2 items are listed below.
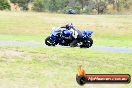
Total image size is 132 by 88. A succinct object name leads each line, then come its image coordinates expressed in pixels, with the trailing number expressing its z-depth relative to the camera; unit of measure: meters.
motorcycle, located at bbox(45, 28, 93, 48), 27.36
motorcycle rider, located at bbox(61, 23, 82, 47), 27.37
